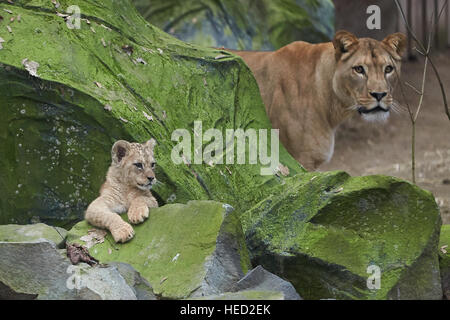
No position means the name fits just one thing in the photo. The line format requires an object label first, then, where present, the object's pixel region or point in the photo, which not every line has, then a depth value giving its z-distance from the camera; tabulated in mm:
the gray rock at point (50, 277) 9055
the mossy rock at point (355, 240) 9664
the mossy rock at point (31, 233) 10273
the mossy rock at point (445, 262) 10289
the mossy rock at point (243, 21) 22719
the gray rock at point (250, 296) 8766
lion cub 10391
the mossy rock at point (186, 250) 9516
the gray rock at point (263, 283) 9383
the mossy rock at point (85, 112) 11367
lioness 15312
